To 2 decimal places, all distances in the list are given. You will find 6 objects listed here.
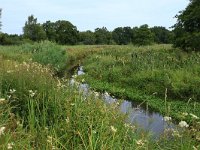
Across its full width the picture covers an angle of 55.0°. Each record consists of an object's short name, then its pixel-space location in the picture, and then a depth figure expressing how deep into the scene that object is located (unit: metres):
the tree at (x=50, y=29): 41.27
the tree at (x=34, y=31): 34.55
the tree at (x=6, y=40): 33.04
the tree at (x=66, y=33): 41.32
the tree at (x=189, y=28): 11.88
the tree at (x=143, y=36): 30.51
